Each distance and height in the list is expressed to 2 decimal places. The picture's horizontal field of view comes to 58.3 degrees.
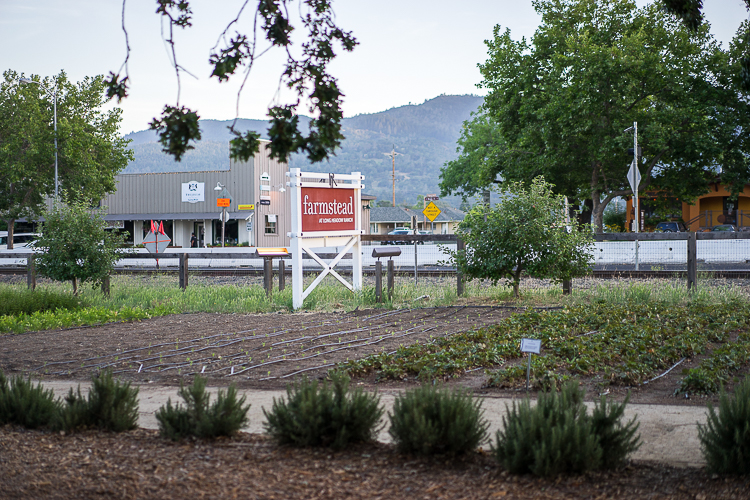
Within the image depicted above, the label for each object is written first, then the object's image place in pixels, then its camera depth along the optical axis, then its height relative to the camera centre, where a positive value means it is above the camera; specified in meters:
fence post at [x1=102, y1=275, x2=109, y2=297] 14.53 -0.80
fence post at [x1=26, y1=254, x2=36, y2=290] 15.49 -0.55
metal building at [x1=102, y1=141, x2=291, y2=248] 51.31 +3.47
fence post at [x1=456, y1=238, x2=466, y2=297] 12.70 -0.61
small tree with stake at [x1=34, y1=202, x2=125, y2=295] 14.36 +0.02
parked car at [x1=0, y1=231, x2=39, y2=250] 41.56 +0.63
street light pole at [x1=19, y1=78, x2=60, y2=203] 37.46 +7.40
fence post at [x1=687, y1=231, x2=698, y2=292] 11.80 -0.30
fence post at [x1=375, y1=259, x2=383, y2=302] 12.27 -0.70
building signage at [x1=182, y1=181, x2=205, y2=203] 53.01 +4.45
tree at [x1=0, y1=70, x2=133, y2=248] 43.19 +6.90
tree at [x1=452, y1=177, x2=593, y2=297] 11.67 +0.10
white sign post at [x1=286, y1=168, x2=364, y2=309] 12.21 +0.55
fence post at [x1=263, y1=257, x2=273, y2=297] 13.69 -0.56
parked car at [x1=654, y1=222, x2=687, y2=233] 48.12 +1.47
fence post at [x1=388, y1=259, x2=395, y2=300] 12.50 -0.59
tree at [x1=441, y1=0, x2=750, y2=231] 35.53 +7.98
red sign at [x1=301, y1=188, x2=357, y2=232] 12.57 +0.74
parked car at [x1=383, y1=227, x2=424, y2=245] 72.59 +1.89
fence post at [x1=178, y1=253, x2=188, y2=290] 14.88 -0.52
